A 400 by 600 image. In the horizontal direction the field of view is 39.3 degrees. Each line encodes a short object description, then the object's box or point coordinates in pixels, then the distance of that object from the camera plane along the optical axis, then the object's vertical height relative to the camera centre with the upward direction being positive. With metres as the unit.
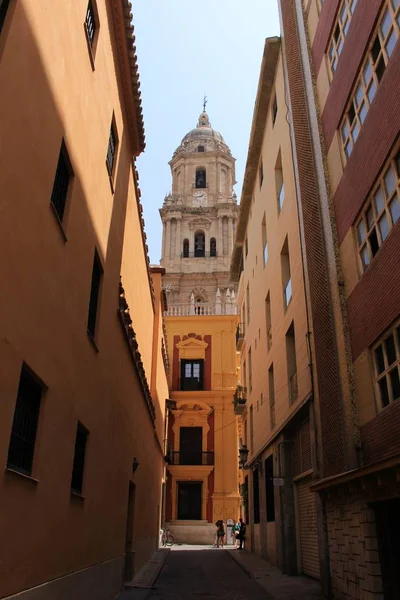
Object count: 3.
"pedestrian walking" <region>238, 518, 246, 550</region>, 25.92 +0.14
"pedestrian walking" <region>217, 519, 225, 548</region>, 29.45 +0.14
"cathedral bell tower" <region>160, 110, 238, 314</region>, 56.62 +31.85
